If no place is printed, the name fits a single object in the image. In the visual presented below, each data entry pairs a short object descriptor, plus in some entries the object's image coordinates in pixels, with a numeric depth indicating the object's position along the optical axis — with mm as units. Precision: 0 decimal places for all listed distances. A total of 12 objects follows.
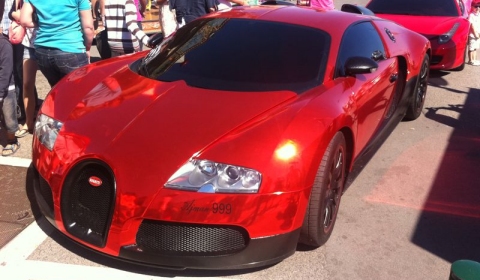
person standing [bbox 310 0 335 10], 8617
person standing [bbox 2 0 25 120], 5199
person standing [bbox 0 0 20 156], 4590
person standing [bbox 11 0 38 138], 5270
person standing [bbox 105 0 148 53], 5172
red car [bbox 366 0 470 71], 7691
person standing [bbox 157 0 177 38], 7041
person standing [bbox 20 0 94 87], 4605
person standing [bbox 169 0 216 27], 6281
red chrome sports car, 2805
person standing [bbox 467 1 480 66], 8938
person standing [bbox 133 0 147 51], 5832
